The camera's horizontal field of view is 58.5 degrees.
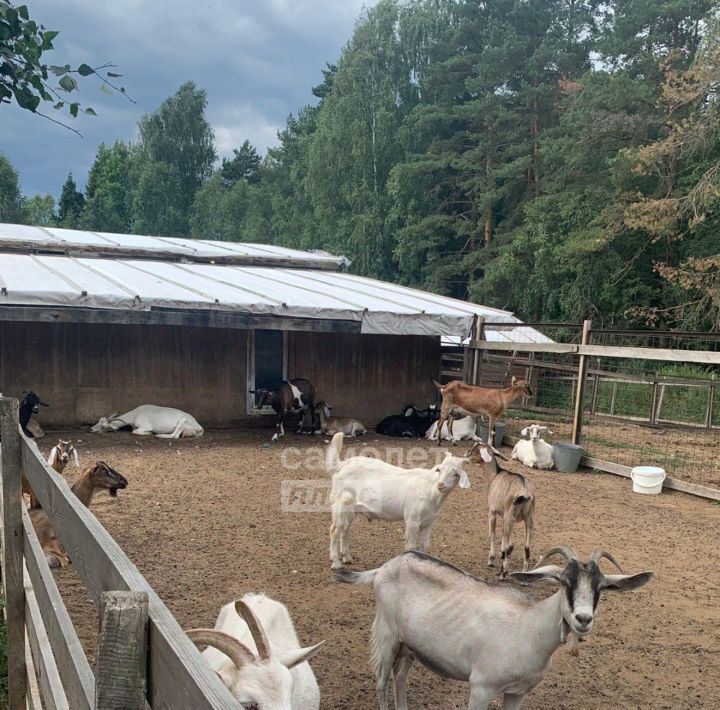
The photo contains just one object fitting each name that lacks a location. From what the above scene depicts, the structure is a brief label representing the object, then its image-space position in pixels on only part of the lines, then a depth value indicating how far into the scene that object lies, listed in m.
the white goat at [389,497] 5.14
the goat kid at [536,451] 9.61
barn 10.24
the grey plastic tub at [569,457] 9.71
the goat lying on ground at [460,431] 11.97
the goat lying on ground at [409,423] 12.21
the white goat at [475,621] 2.83
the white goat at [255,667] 1.96
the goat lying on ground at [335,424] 11.85
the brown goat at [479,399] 11.05
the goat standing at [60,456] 6.04
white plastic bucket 8.48
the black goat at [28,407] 9.94
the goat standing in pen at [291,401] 11.76
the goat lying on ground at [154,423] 10.95
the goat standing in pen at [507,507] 5.31
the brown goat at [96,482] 5.53
